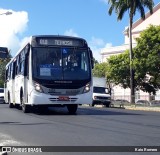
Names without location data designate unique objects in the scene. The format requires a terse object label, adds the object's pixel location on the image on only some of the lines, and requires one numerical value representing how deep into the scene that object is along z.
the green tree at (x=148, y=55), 40.10
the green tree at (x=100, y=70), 60.56
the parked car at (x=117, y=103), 32.89
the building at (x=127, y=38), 61.33
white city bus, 14.67
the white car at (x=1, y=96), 36.02
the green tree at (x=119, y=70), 45.14
